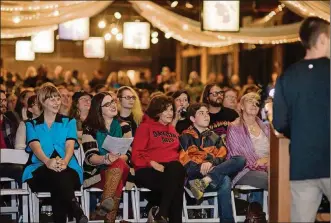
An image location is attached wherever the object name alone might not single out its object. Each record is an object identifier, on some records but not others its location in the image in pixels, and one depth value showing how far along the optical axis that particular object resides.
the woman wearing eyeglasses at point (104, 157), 10.33
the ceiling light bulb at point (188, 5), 23.59
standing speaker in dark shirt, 6.95
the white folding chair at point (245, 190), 10.78
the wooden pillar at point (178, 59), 36.12
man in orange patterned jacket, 10.74
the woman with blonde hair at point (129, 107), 11.91
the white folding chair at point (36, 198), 10.25
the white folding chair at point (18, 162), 10.38
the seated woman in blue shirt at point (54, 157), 10.09
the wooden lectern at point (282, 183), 7.03
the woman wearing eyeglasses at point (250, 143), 10.90
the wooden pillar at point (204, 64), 33.31
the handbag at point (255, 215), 10.25
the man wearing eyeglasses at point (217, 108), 12.13
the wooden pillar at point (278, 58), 26.55
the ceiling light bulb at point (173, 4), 21.81
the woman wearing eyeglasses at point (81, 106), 11.88
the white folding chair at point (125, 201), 10.63
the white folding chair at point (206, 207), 10.89
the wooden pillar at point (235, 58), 30.20
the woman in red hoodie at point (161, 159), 10.40
